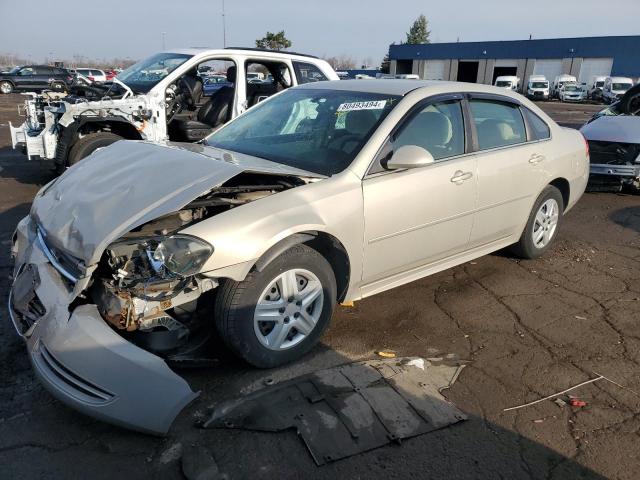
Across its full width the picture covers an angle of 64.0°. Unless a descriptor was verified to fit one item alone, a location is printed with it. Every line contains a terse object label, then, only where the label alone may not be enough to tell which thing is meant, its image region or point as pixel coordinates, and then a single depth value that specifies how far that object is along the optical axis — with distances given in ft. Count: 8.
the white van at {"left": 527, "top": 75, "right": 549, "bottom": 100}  138.92
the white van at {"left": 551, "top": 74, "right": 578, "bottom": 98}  145.94
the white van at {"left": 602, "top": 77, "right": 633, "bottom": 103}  124.35
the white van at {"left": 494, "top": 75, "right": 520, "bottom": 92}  146.72
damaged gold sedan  8.24
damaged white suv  22.65
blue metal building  156.97
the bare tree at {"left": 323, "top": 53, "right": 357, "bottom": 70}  431.23
